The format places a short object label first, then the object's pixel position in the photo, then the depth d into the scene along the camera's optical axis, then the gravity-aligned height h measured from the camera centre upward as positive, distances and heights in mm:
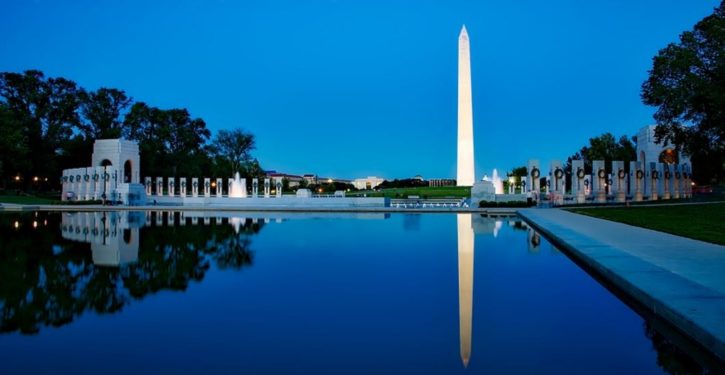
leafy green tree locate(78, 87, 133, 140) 60094 +9792
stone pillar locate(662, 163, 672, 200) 38469 +838
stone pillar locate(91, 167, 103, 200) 42125 +1290
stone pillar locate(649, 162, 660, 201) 37125 +814
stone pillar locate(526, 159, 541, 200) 35906 +1329
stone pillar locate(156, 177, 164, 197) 46138 +929
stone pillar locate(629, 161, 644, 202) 36481 +942
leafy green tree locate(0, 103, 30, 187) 42094 +4550
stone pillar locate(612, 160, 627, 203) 35781 +800
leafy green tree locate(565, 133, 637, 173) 62875 +5403
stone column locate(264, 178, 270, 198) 44456 +813
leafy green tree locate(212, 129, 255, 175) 67688 +6556
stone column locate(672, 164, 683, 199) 39491 +775
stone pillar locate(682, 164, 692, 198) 40153 +1011
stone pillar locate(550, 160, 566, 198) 35281 +1095
